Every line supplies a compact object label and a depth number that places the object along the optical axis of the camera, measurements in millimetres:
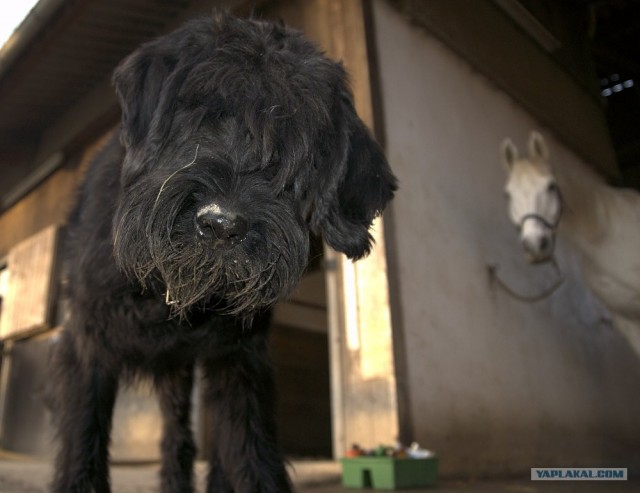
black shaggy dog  1232
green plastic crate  3025
